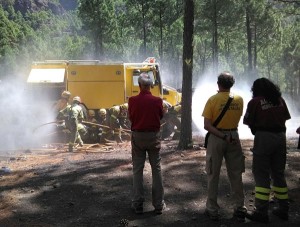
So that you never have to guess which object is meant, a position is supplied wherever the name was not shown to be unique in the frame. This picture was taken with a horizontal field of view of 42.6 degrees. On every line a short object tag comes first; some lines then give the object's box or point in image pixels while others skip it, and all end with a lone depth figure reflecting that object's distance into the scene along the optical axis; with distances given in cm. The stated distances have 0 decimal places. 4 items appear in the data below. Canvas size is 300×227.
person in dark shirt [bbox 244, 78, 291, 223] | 497
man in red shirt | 531
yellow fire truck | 1468
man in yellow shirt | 495
